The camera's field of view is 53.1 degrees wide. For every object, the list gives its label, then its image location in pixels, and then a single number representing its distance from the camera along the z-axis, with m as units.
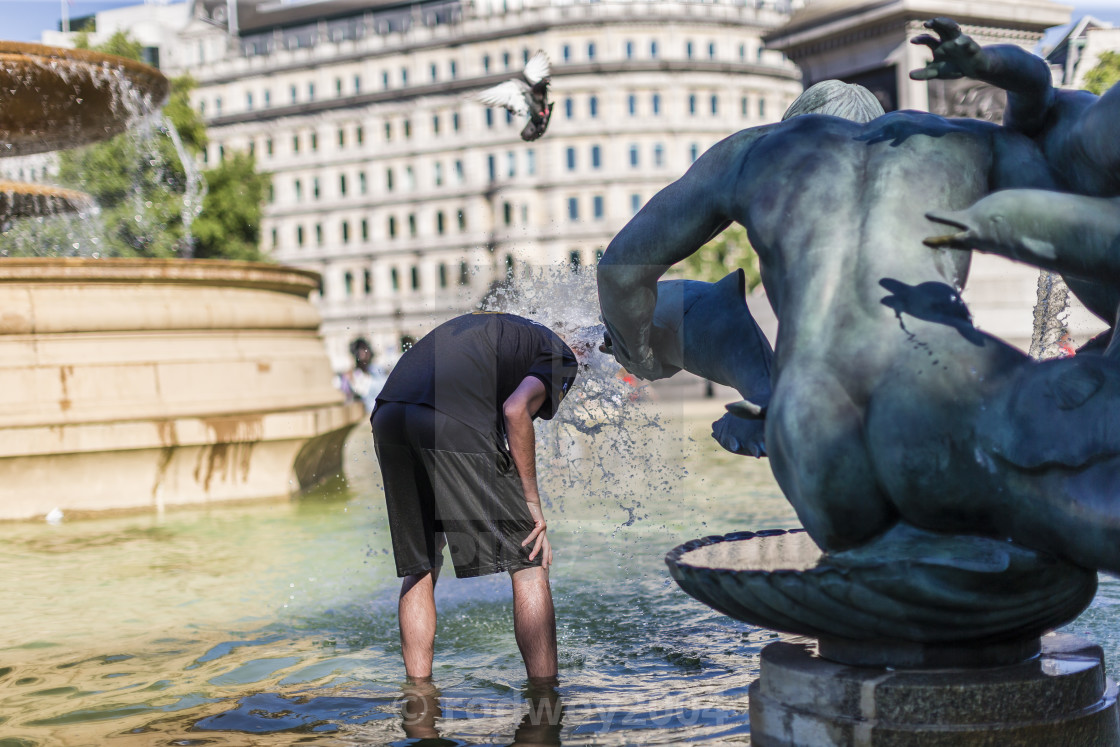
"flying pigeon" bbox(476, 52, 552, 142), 11.59
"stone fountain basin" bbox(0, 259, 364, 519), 7.67
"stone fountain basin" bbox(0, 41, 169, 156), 10.50
